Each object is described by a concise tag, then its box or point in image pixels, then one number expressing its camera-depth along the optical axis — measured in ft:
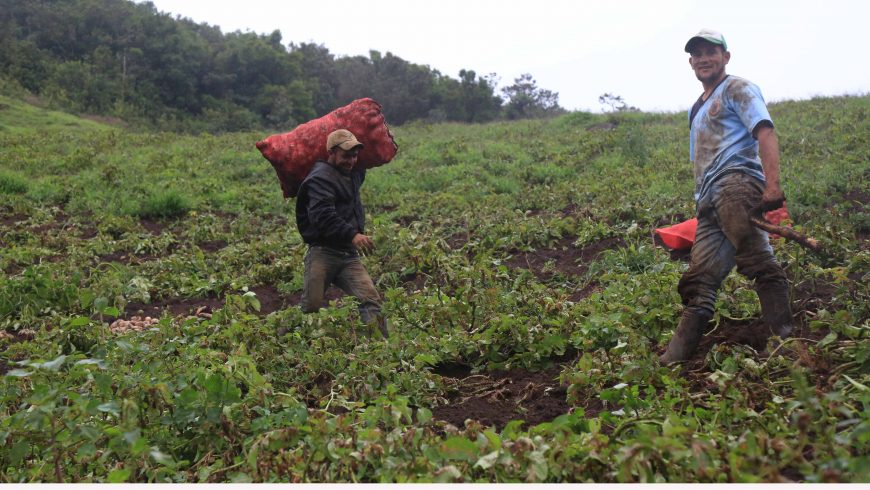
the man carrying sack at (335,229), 15.97
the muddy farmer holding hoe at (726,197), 11.73
